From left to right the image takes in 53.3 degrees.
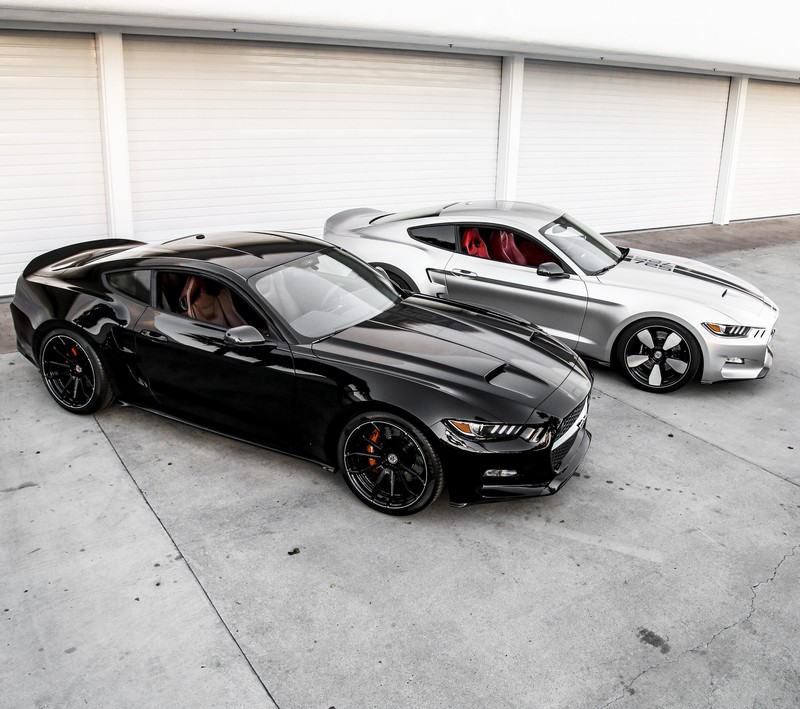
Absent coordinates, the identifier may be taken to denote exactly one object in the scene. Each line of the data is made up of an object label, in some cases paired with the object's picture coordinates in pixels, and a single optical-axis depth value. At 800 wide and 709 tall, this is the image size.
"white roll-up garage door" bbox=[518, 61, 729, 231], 13.36
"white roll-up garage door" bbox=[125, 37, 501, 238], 10.02
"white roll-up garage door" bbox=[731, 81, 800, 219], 16.69
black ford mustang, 4.76
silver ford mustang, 6.96
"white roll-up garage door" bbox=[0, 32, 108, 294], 8.97
